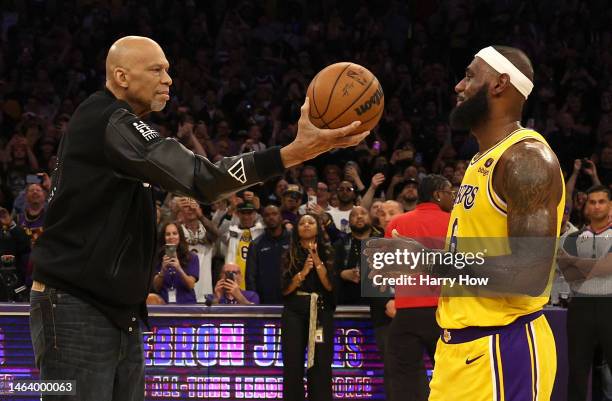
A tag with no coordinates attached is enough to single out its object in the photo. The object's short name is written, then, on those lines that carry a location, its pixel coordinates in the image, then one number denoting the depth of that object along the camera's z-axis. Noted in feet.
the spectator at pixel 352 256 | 26.99
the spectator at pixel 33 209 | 29.96
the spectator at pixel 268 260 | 28.25
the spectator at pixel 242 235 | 29.37
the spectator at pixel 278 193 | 33.37
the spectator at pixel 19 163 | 35.35
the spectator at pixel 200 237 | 28.60
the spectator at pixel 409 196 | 30.94
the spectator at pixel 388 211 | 27.37
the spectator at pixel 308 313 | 25.11
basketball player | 11.41
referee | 24.02
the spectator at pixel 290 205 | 31.04
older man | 10.79
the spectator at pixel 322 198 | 32.41
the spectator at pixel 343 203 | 31.85
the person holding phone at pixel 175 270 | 26.76
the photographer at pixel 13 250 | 27.35
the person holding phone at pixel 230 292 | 26.78
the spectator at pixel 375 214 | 28.75
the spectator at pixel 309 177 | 34.94
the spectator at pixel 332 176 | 35.04
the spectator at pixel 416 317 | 22.85
